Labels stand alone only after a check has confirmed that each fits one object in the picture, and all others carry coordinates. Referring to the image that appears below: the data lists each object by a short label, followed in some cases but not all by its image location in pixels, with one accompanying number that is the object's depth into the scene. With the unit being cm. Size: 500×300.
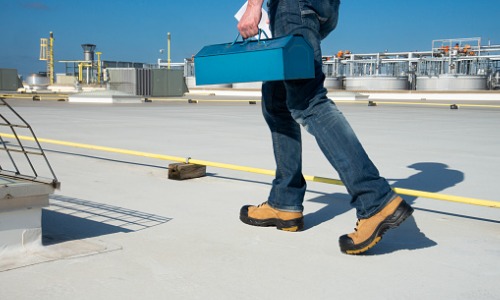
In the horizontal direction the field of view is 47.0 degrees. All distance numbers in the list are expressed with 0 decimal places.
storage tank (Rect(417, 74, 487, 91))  3981
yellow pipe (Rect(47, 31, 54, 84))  6388
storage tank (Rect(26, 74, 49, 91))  4972
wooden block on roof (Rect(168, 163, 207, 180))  408
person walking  235
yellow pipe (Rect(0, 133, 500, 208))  296
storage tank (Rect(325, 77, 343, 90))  4534
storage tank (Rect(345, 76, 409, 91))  4319
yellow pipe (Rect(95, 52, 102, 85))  5876
